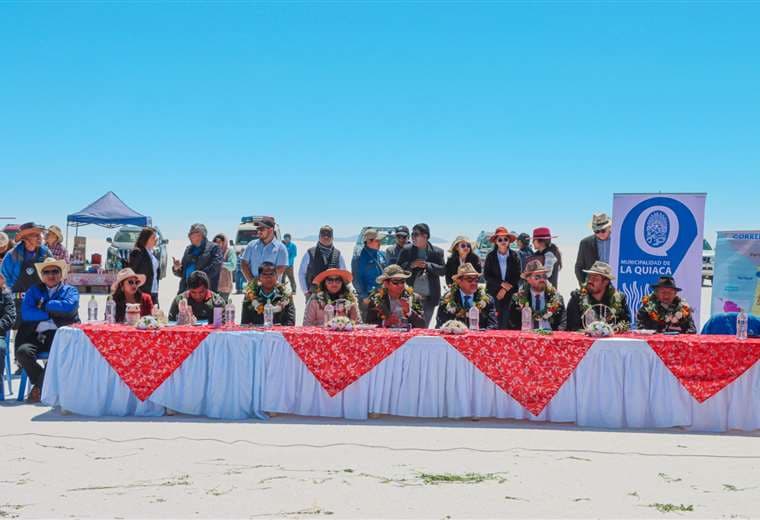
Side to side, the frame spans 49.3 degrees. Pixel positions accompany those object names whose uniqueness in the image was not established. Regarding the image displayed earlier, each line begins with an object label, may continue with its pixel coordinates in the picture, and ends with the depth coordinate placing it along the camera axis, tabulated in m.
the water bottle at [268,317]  7.46
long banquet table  6.72
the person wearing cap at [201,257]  9.86
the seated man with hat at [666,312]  7.48
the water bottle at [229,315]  7.43
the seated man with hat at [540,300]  7.93
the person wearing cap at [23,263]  9.53
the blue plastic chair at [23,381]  7.79
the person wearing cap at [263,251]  9.84
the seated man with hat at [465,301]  7.91
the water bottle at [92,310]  7.95
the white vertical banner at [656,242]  8.94
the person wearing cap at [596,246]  9.77
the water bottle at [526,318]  7.42
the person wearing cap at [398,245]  10.52
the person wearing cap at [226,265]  12.10
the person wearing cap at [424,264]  9.73
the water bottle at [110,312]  7.68
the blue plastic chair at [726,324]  7.29
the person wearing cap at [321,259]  10.32
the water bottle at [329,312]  7.61
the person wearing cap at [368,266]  10.59
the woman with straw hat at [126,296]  8.02
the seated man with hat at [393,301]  7.95
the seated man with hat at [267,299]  8.02
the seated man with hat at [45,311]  7.96
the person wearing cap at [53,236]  11.60
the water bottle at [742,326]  6.87
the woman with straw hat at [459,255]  9.38
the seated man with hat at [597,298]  7.54
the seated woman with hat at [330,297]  7.91
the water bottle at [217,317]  7.28
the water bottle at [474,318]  7.42
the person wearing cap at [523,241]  15.94
